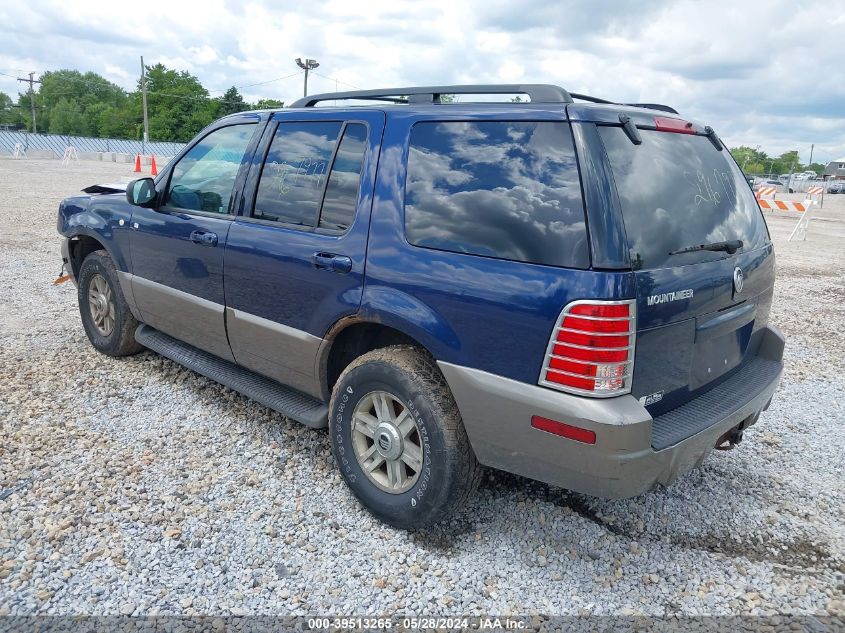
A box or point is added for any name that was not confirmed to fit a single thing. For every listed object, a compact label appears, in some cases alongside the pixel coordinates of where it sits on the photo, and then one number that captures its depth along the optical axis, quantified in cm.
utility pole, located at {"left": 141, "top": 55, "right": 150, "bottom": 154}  6712
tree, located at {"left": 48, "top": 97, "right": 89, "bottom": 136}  10188
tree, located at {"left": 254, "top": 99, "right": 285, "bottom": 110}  7371
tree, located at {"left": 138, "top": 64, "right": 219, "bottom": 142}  8725
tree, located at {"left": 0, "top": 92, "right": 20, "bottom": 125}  11625
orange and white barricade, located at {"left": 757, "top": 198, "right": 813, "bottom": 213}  1723
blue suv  254
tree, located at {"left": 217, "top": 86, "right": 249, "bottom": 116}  8619
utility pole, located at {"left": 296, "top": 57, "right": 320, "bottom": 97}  5172
